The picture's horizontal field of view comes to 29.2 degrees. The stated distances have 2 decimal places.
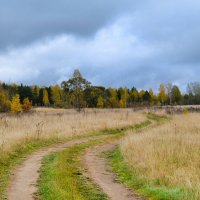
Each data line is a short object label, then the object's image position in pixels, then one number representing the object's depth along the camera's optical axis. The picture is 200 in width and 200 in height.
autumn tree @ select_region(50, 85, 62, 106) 118.59
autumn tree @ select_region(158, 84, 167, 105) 132.77
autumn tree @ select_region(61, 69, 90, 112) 51.09
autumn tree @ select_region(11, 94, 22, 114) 59.50
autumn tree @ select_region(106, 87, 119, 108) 111.25
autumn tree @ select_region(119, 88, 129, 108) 129.81
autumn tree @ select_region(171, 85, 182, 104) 131.00
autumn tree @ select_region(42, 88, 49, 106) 118.76
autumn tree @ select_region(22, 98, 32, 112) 69.11
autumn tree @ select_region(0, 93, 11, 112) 71.23
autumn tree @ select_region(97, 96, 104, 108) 98.97
